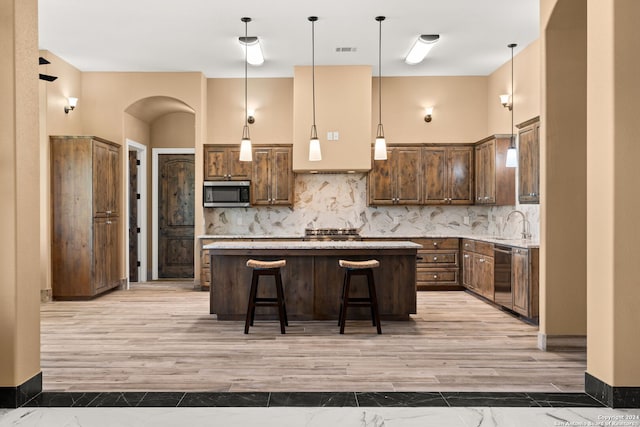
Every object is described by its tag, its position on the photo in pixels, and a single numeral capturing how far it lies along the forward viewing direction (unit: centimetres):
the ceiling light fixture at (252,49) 643
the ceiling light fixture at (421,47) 637
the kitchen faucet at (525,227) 661
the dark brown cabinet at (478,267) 663
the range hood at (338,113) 776
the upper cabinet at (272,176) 811
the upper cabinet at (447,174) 811
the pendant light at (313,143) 596
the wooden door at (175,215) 928
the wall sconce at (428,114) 838
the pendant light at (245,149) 625
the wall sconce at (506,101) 740
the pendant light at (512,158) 640
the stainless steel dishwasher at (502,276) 597
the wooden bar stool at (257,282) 514
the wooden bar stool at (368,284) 513
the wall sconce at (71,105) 747
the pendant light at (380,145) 601
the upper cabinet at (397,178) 810
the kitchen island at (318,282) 566
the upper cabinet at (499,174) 710
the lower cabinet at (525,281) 541
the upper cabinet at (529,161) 585
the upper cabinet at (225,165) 811
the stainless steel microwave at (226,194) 798
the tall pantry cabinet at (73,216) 693
